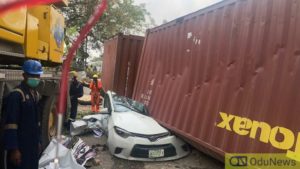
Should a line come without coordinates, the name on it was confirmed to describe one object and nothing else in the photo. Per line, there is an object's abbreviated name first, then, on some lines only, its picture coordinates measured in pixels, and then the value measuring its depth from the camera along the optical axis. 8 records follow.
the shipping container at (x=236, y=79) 2.49
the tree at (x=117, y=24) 15.09
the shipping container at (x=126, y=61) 7.14
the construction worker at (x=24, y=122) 2.02
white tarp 2.85
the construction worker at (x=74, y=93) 5.71
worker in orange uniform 7.24
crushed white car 3.76
